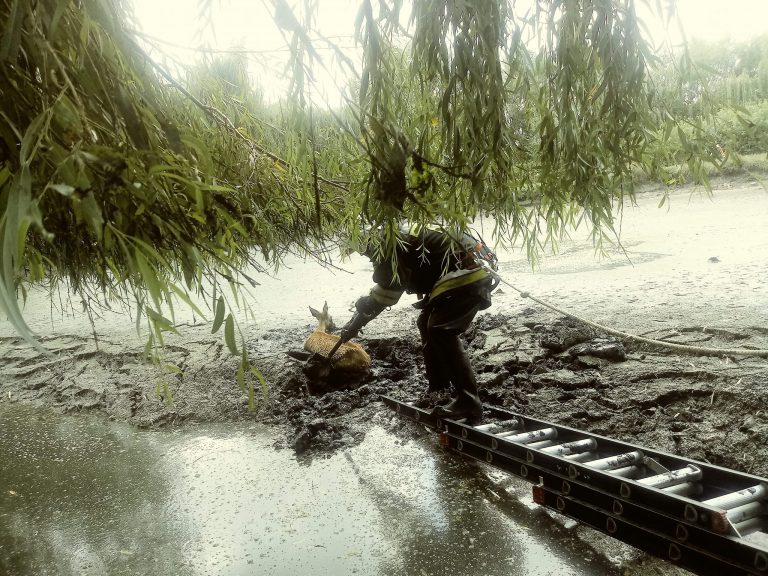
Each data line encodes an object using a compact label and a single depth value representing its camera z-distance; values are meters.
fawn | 5.09
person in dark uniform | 3.93
